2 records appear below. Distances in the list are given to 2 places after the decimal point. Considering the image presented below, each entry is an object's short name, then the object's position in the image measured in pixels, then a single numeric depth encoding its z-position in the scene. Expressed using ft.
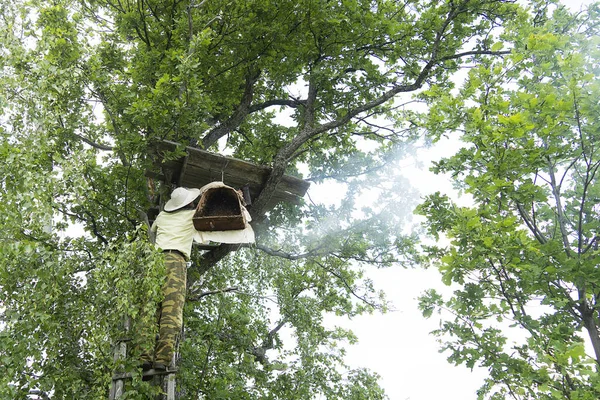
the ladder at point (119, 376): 13.61
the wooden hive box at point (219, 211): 18.60
